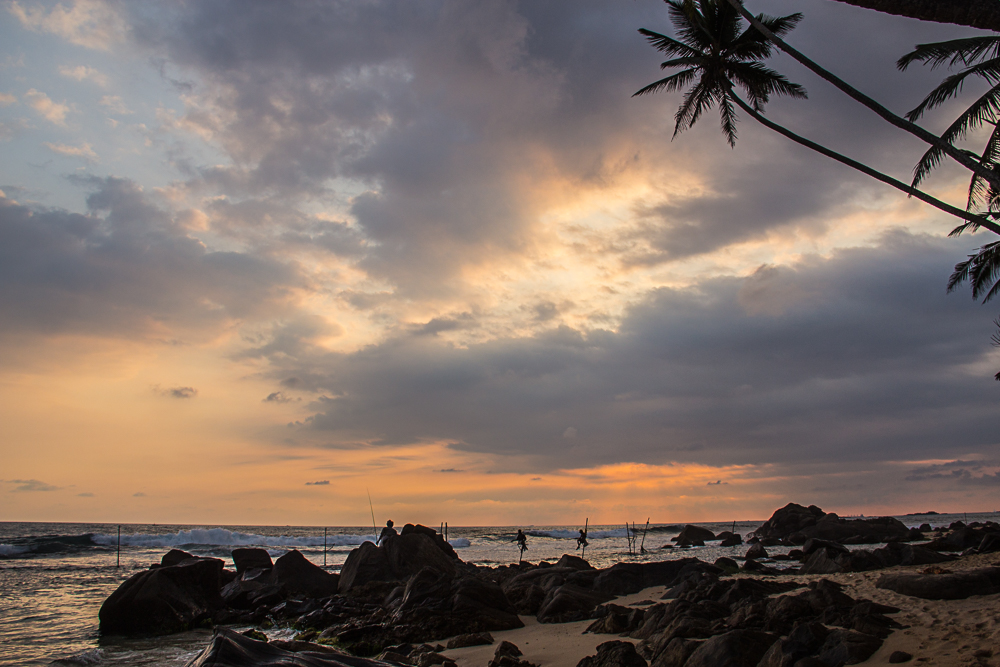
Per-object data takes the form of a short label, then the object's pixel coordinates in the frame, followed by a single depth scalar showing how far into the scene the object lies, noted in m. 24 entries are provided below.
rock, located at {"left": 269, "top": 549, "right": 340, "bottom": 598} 21.92
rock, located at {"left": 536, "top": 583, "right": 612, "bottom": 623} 15.39
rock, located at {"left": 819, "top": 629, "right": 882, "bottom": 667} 8.09
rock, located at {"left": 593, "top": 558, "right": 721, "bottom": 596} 19.98
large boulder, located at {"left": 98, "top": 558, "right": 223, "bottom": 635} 16.62
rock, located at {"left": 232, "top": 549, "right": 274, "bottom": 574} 23.56
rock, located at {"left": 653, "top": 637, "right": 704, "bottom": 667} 8.94
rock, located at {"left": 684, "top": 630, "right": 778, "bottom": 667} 8.16
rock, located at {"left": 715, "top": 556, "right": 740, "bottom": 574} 24.47
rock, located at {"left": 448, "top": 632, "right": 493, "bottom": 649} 13.22
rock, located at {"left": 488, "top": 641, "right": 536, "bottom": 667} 10.58
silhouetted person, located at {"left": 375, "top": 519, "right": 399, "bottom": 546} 27.87
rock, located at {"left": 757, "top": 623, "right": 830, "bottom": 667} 7.88
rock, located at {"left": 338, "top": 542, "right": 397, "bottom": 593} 21.53
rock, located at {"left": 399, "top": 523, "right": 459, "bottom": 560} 27.30
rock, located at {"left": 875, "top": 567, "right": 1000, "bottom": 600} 11.25
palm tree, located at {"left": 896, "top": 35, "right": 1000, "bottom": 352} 12.88
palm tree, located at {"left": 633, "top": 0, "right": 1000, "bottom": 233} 16.72
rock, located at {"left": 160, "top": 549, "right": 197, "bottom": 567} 22.48
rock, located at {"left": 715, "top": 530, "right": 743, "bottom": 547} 52.03
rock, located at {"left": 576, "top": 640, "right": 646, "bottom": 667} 9.26
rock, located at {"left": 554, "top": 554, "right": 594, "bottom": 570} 25.89
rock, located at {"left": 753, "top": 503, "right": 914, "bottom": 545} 41.16
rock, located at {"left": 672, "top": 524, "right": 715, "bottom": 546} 55.00
